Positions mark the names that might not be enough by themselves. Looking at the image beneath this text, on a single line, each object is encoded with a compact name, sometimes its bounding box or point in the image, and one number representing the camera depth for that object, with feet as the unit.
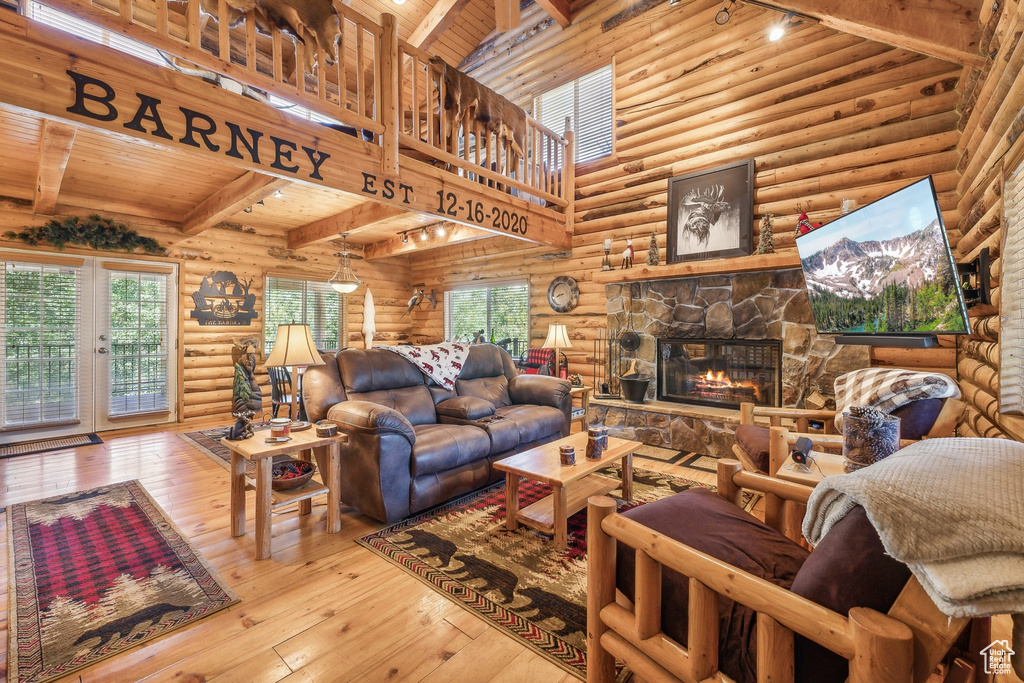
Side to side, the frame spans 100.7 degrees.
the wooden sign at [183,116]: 6.53
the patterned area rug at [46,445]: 13.25
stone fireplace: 12.32
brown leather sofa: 8.40
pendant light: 19.11
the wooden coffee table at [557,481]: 7.43
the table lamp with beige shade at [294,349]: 8.33
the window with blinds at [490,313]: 21.01
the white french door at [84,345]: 14.70
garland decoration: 14.75
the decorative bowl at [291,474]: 7.93
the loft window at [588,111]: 17.97
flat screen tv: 6.22
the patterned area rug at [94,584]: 5.31
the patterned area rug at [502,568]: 5.59
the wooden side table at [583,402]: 15.15
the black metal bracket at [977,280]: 6.44
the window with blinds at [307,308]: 20.90
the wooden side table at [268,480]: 7.31
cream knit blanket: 2.04
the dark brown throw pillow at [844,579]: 2.54
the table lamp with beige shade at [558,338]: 16.05
